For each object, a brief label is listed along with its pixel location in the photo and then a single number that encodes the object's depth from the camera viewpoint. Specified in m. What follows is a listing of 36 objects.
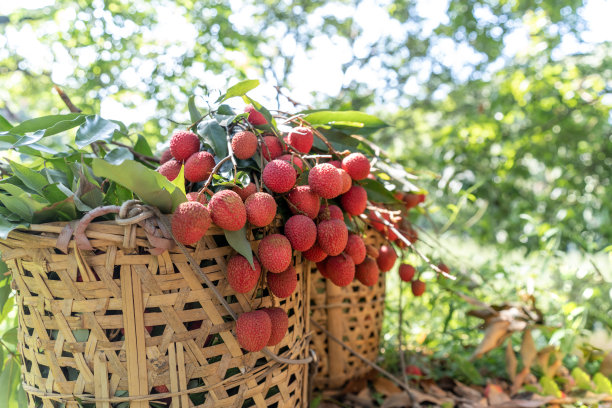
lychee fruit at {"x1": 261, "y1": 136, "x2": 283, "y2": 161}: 0.51
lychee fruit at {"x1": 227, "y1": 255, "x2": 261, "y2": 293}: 0.42
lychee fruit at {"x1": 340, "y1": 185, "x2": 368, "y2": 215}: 0.55
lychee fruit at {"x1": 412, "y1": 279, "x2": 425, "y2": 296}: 0.75
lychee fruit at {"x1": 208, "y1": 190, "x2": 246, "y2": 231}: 0.39
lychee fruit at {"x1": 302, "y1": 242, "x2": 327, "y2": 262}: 0.50
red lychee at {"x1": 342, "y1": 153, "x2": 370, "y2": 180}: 0.54
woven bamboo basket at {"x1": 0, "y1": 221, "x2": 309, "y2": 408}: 0.41
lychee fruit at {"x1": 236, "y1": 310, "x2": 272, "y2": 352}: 0.42
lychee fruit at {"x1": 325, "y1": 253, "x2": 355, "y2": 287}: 0.52
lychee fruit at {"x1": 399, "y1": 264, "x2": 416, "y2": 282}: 0.75
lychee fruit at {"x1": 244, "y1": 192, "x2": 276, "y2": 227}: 0.41
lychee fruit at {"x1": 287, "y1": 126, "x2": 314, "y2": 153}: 0.54
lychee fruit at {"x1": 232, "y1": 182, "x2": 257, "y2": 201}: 0.45
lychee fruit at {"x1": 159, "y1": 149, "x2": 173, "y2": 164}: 0.55
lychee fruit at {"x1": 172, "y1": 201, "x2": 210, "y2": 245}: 0.37
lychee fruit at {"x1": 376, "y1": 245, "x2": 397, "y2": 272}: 0.69
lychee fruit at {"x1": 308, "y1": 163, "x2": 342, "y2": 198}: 0.46
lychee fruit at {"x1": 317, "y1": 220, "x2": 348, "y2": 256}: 0.47
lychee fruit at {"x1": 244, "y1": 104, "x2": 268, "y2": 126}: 0.53
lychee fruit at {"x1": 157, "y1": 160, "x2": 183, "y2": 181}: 0.48
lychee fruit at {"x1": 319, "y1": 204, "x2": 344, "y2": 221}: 0.50
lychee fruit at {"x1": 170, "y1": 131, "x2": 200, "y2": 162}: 0.49
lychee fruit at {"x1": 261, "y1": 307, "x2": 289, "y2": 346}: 0.46
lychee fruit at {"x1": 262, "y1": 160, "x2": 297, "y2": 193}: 0.44
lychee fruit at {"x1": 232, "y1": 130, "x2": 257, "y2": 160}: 0.47
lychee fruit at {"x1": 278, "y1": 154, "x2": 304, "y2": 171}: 0.50
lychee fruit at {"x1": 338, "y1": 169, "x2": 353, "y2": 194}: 0.51
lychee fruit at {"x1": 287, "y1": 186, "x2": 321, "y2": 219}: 0.47
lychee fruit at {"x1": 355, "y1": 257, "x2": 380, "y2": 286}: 0.61
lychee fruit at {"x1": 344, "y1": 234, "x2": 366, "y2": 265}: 0.54
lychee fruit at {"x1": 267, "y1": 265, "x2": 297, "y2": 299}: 0.46
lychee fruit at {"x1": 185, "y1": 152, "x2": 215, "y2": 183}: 0.46
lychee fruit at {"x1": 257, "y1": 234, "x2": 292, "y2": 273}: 0.43
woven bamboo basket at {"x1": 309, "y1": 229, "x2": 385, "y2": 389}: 0.78
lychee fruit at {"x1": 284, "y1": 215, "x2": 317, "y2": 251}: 0.45
